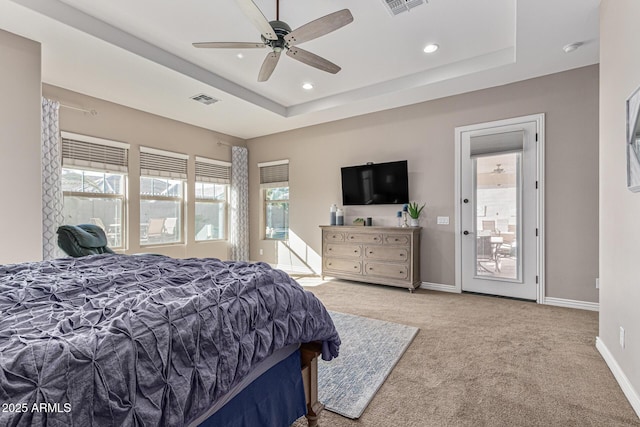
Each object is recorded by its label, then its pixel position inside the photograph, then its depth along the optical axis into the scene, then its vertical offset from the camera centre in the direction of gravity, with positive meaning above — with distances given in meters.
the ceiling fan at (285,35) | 2.19 +1.44
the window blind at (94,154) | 4.13 +0.86
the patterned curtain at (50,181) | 3.72 +0.40
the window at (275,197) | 6.18 +0.34
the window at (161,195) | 4.98 +0.30
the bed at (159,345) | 0.75 -0.42
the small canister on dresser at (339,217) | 5.21 -0.06
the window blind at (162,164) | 4.94 +0.85
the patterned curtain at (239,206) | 6.32 +0.16
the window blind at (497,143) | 3.93 +0.95
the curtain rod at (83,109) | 4.06 +1.44
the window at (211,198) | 5.82 +0.29
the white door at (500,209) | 3.86 +0.06
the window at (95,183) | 4.18 +0.44
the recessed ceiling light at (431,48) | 3.39 +1.88
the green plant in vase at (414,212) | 4.54 +0.02
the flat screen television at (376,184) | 4.75 +0.48
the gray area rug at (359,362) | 1.90 -1.16
